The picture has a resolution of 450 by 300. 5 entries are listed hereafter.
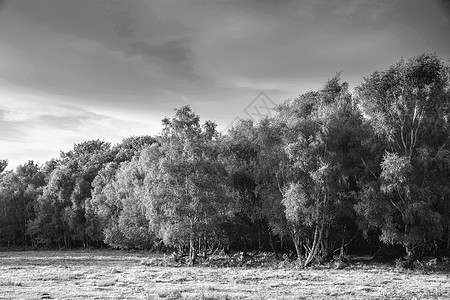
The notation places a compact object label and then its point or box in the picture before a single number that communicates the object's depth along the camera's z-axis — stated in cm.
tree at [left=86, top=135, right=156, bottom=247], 6931
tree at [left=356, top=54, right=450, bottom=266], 3806
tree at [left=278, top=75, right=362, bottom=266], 3994
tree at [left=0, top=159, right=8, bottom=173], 13200
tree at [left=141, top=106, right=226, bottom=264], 4438
